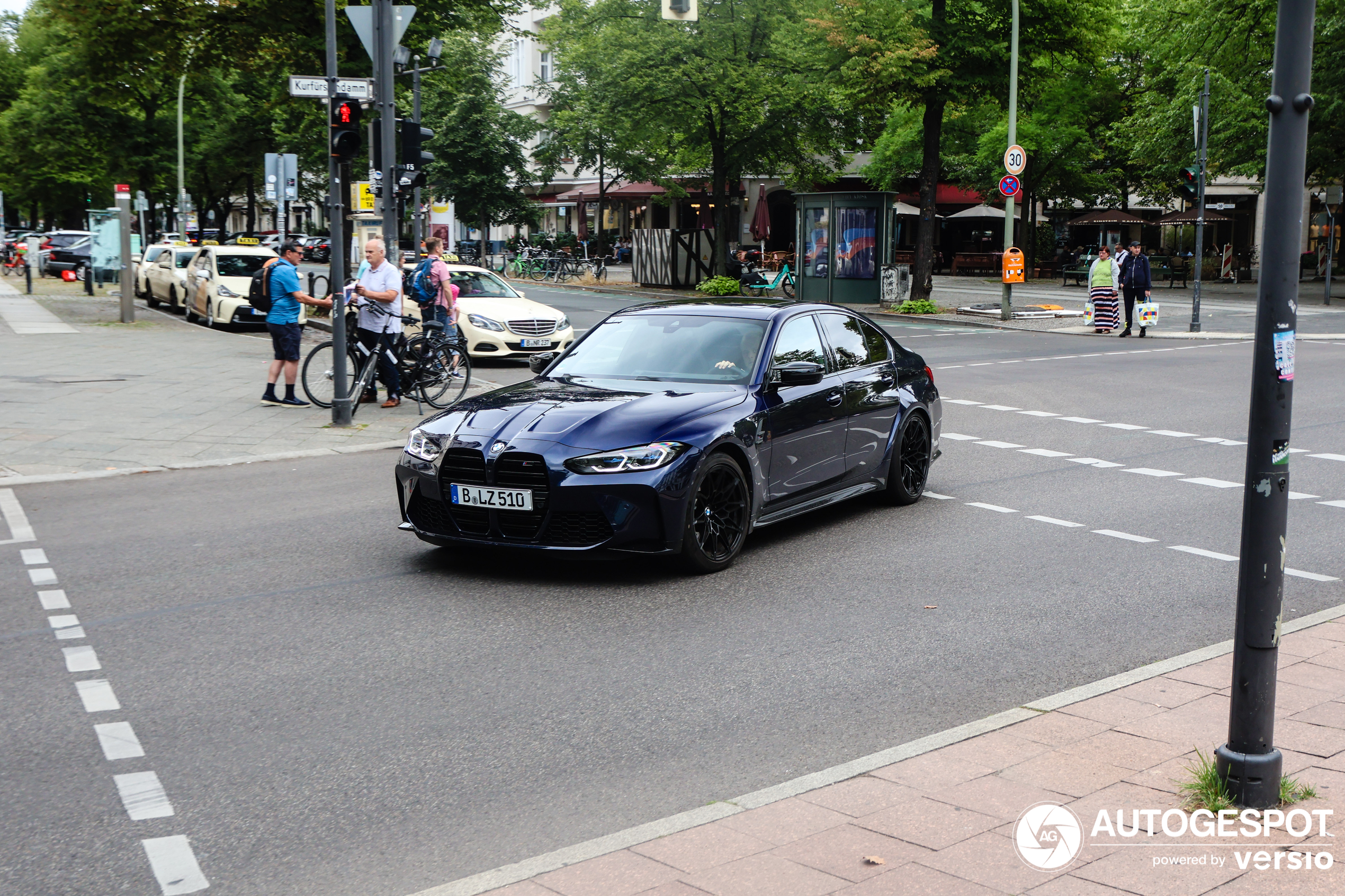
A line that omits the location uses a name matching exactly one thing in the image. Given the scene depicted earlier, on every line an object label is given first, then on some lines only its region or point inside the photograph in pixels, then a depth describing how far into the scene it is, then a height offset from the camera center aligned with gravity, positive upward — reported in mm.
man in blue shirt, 14547 -443
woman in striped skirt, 27219 -306
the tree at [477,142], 55219 +5062
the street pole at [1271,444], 3752 -468
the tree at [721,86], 37062 +5000
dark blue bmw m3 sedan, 7145 -931
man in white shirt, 14594 -413
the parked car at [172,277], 29609 -301
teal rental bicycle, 37406 -408
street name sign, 14008 +1819
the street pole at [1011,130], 29469 +3131
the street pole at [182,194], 55969 +2930
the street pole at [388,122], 18047 +2036
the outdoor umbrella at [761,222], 44562 +1612
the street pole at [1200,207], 26797 +1477
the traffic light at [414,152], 19203 +1603
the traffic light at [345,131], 13922 +1371
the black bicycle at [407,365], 14719 -1091
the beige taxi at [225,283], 25438 -351
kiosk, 32938 +685
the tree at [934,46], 31109 +5276
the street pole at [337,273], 13305 -70
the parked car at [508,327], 20406 -867
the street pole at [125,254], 26109 +175
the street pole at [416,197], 28539 +1381
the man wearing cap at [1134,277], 26688 +10
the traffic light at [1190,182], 27781 +1971
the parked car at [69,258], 50062 +121
